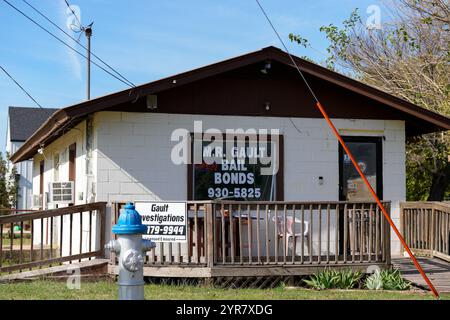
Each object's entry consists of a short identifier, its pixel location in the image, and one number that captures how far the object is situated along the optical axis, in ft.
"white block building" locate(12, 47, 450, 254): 41.47
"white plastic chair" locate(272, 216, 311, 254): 39.96
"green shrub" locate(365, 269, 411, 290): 35.73
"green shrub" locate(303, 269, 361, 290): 35.81
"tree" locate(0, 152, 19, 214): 125.70
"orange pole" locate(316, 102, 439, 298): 30.10
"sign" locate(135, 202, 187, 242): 35.55
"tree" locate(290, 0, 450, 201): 66.64
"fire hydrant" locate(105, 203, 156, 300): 22.00
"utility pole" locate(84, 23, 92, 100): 100.73
